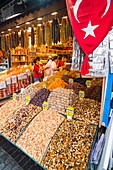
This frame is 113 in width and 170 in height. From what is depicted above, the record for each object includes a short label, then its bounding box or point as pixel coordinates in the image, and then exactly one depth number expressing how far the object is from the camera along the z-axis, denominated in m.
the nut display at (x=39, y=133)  1.43
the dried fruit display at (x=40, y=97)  2.18
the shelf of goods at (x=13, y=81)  4.17
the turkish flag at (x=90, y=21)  1.21
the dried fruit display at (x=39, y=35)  3.55
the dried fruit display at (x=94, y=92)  2.17
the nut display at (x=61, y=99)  1.88
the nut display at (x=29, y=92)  2.51
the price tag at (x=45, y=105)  1.94
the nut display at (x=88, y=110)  1.63
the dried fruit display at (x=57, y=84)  2.68
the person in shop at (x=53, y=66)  5.13
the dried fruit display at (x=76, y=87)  2.39
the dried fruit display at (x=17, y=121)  1.73
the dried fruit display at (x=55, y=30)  2.96
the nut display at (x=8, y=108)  2.12
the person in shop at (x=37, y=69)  5.18
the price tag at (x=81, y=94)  2.15
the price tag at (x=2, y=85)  4.01
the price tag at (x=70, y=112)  1.63
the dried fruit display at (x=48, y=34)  3.21
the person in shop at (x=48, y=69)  5.18
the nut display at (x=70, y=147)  1.23
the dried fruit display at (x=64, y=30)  2.84
